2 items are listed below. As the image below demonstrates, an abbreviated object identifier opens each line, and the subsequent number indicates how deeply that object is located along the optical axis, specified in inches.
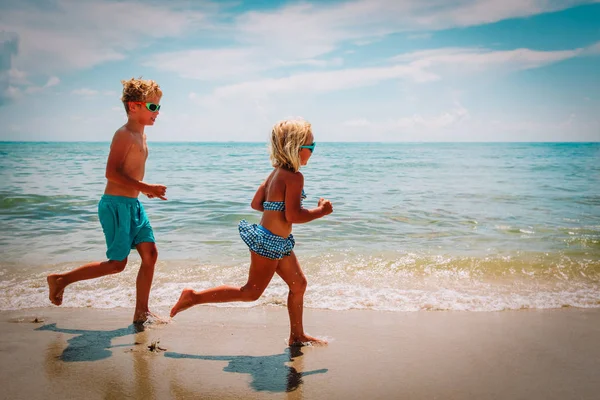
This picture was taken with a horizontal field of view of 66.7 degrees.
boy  148.7
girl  126.3
